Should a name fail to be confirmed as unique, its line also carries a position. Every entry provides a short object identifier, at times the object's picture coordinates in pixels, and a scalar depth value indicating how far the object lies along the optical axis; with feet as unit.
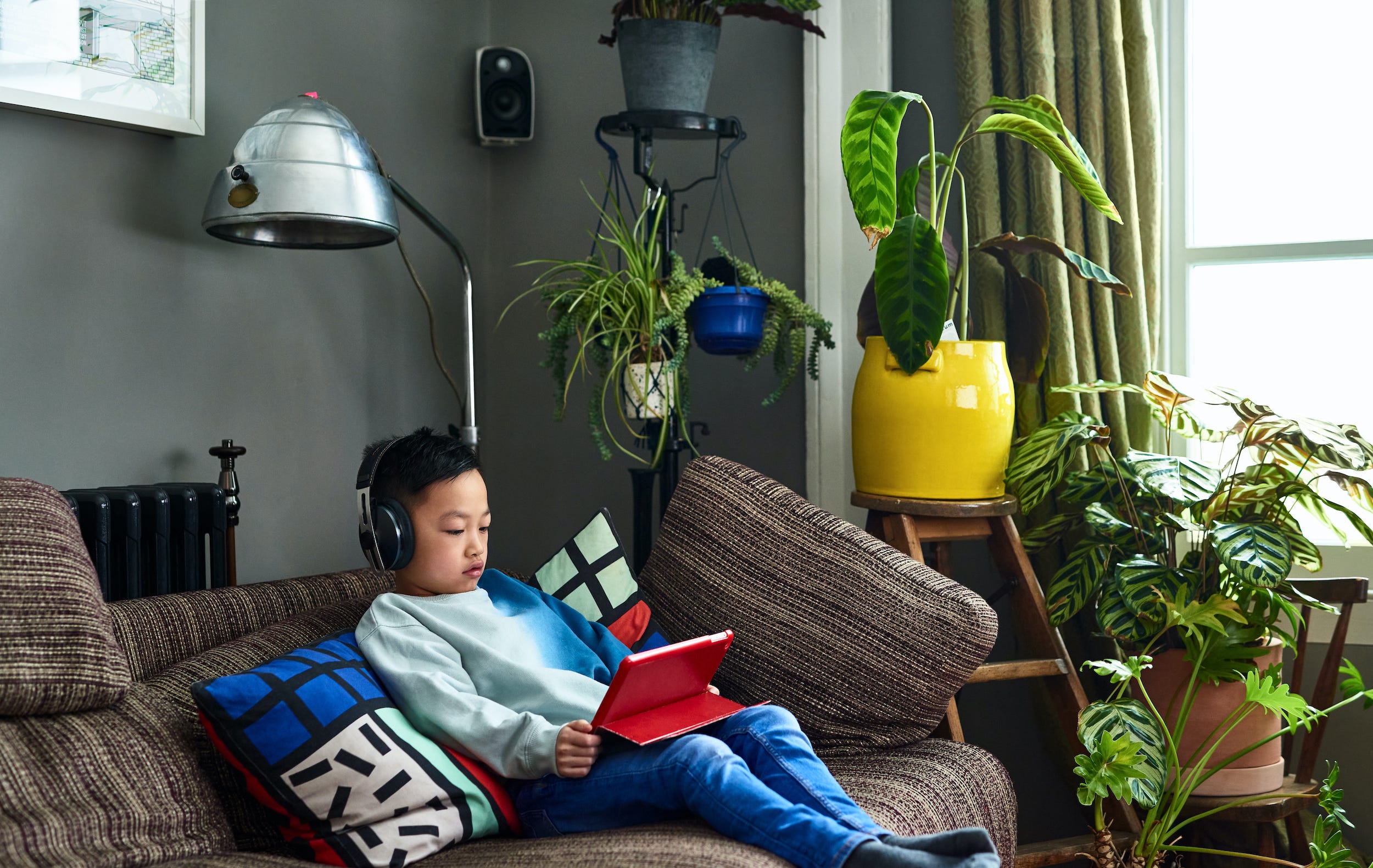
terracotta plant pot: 5.99
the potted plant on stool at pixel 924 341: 5.80
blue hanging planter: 7.15
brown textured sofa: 4.05
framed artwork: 5.95
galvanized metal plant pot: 7.14
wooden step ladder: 6.07
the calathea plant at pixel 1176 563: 5.44
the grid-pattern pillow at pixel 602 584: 5.57
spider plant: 7.17
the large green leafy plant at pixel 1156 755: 5.28
